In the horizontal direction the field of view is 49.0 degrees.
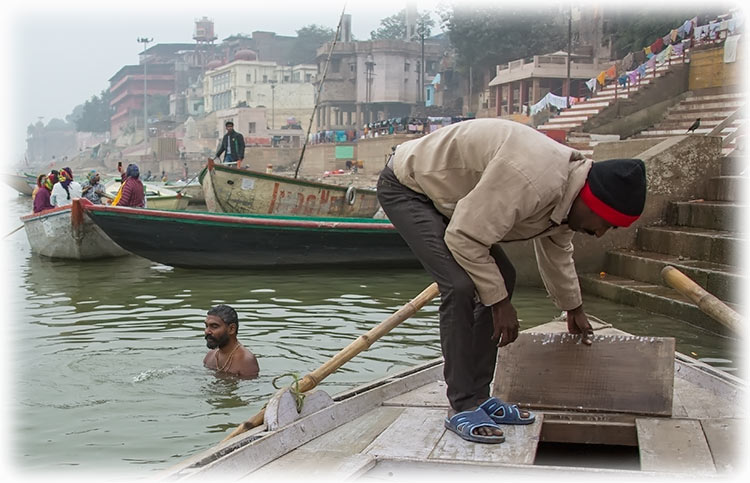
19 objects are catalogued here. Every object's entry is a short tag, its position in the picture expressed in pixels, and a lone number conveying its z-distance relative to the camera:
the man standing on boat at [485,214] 2.97
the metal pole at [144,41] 86.91
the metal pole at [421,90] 60.99
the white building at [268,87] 78.38
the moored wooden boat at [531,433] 2.69
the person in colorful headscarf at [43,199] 13.36
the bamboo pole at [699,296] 3.53
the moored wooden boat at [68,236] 11.99
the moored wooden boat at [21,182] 40.20
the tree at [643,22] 30.06
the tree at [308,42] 96.88
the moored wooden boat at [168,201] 18.59
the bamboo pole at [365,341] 3.71
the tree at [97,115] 134.88
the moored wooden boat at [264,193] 13.59
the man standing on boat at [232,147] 14.97
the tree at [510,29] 46.91
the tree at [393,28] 81.78
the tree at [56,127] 186.73
